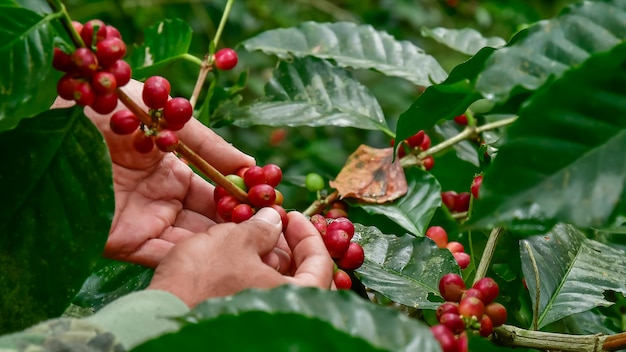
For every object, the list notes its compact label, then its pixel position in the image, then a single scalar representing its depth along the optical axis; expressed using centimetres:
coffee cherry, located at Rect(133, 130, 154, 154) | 100
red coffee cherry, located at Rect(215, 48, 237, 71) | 145
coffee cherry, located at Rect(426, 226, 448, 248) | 131
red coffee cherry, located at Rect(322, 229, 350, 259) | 107
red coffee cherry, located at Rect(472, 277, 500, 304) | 99
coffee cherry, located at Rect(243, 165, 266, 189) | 112
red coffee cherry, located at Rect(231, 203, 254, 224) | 107
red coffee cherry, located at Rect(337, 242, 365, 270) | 110
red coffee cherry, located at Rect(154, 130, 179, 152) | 97
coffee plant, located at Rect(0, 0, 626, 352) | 71
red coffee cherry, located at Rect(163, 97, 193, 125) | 99
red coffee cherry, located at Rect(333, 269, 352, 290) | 106
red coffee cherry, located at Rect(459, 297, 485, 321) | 94
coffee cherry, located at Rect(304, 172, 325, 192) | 147
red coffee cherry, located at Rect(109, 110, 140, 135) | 97
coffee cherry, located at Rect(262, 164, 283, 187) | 114
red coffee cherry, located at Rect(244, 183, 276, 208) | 108
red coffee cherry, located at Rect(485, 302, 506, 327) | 97
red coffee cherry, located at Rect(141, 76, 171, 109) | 98
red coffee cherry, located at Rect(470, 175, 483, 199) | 119
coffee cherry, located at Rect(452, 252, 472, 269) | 125
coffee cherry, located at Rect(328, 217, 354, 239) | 111
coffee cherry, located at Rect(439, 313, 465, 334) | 92
